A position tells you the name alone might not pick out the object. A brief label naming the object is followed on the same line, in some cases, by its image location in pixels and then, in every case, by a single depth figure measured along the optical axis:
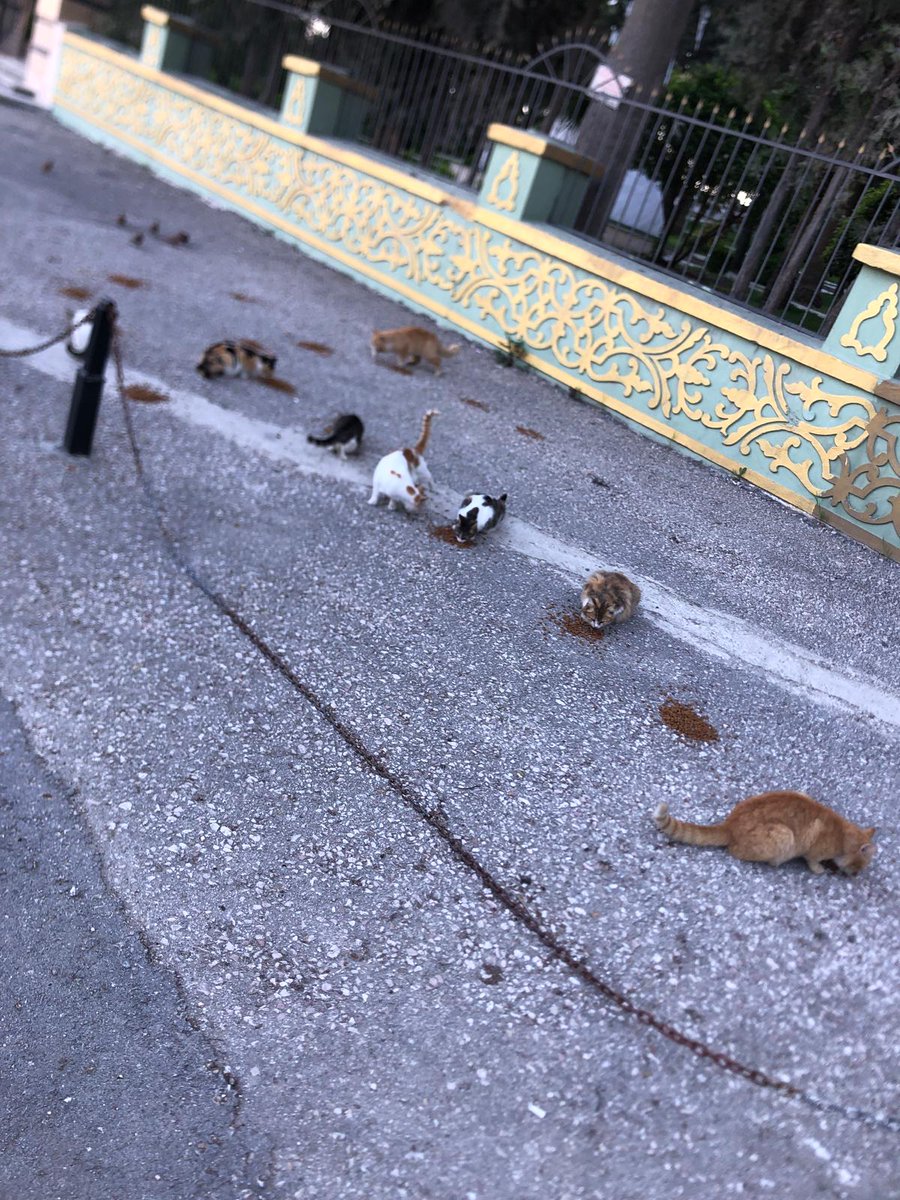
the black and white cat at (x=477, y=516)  5.39
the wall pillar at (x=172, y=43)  13.36
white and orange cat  5.58
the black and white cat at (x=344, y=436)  6.19
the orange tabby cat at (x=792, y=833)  3.44
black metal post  5.54
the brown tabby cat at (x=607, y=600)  4.88
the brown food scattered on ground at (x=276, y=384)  7.19
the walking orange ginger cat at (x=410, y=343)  8.00
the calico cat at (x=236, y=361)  7.00
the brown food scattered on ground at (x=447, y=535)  5.55
